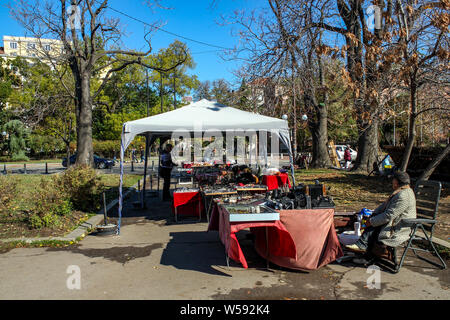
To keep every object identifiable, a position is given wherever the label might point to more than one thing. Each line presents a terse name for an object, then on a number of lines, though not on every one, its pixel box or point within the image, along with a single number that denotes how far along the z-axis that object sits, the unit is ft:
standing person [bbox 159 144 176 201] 37.24
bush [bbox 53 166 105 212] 30.71
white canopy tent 26.25
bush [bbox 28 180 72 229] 24.56
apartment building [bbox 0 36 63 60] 52.86
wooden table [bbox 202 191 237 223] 25.55
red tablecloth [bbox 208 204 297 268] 15.93
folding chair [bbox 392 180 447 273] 16.30
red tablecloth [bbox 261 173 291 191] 36.52
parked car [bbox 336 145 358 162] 106.05
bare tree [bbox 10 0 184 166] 52.42
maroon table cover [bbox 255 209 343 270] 16.58
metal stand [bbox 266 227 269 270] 17.03
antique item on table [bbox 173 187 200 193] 28.96
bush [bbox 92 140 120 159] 154.77
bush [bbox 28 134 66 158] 156.46
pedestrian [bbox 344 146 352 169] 79.77
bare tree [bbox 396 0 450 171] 24.27
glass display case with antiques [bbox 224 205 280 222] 15.92
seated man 16.08
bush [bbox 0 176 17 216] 26.29
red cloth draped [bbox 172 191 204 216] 28.60
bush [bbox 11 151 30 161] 147.04
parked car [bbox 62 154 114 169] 101.86
